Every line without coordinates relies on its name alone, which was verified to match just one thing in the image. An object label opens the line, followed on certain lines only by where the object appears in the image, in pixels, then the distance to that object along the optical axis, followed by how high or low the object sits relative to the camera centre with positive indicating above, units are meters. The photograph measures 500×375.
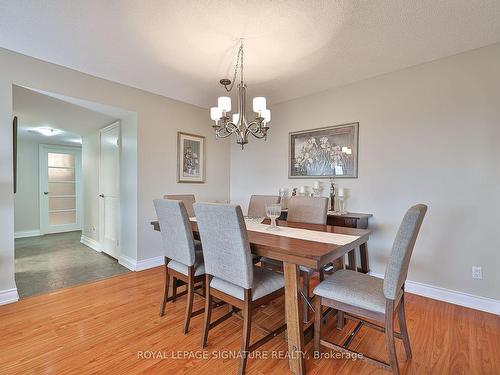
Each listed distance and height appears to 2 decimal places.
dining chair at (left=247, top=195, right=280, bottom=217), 3.06 -0.28
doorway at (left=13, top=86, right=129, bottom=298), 3.01 -0.27
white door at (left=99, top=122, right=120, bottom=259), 3.65 -0.15
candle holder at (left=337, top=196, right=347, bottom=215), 2.97 -0.25
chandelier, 2.19 +0.62
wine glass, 2.02 -0.23
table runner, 1.65 -0.38
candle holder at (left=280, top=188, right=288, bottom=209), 3.56 -0.19
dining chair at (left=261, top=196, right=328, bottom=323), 2.44 -0.30
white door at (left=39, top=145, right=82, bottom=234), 5.32 -0.17
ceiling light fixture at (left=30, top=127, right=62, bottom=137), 4.11 +0.86
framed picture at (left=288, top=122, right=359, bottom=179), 3.04 +0.42
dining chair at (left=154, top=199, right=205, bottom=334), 1.83 -0.52
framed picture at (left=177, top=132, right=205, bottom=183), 3.66 +0.38
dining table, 1.36 -0.41
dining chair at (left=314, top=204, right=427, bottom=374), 1.30 -0.64
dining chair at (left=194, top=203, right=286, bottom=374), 1.45 -0.57
